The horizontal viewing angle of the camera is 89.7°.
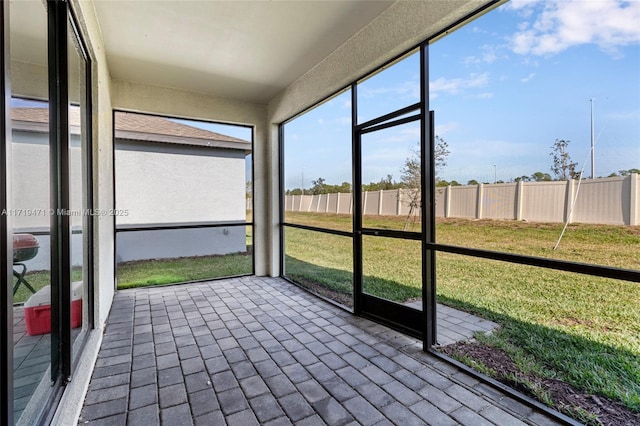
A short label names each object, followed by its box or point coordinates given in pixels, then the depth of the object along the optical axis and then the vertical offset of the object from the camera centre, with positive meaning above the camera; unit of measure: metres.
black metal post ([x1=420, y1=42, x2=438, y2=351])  2.66 +0.05
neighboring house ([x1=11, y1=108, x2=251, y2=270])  5.08 +0.38
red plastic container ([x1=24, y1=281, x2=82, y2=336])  1.39 -0.49
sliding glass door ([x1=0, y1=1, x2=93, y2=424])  1.09 +0.01
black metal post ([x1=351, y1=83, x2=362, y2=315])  3.52 +0.10
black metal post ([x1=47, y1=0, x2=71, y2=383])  1.82 +0.11
